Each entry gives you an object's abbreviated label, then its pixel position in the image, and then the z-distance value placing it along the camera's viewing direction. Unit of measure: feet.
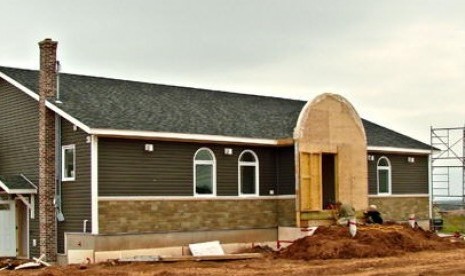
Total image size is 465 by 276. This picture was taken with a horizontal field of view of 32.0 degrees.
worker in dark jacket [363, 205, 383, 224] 96.58
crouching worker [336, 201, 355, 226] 92.80
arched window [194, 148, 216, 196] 87.30
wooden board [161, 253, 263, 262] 77.97
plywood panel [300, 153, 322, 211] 91.91
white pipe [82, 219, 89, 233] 79.20
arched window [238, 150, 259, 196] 92.38
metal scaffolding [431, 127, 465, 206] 133.28
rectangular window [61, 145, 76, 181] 81.87
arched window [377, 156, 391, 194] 108.88
